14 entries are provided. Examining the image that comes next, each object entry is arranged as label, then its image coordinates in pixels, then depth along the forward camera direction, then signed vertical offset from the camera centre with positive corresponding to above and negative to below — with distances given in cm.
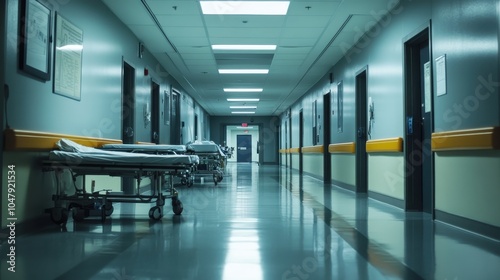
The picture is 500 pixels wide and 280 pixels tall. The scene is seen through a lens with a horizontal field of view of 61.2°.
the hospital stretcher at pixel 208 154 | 884 +0
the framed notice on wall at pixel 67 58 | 420 +100
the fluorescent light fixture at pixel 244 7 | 539 +193
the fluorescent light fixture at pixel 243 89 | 1312 +202
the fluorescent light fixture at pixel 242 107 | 1872 +208
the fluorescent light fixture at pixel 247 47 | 772 +197
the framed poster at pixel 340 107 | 850 +97
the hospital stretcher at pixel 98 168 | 393 -14
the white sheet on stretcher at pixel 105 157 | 390 -3
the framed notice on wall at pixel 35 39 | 355 +101
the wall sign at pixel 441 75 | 420 +81
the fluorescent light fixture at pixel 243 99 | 1577 +205
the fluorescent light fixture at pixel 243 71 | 995 +198
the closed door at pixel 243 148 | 3384 +48
